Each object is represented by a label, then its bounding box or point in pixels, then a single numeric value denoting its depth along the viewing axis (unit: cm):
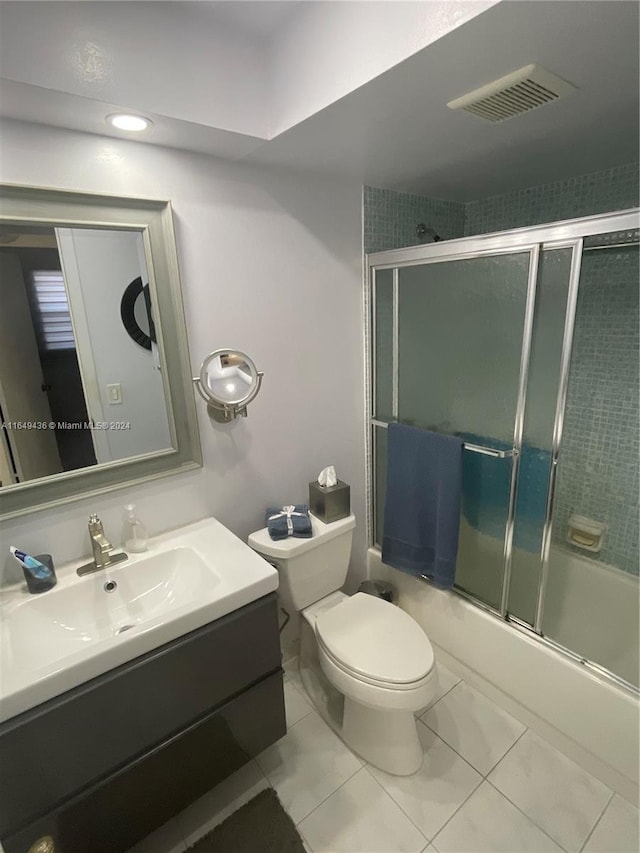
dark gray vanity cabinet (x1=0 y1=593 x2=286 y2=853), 94
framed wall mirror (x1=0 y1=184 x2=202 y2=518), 114
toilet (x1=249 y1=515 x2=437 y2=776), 135
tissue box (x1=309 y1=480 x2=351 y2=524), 168
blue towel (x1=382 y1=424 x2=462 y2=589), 165
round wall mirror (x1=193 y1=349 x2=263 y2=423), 146
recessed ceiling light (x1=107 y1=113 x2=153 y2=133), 107
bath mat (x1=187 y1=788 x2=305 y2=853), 128
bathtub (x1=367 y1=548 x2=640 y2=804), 137
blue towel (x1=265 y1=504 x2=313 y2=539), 156
